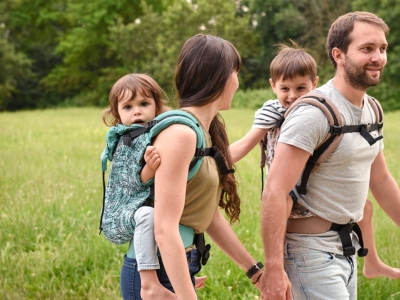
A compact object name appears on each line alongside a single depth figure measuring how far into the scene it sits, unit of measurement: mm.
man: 2721
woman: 2295
